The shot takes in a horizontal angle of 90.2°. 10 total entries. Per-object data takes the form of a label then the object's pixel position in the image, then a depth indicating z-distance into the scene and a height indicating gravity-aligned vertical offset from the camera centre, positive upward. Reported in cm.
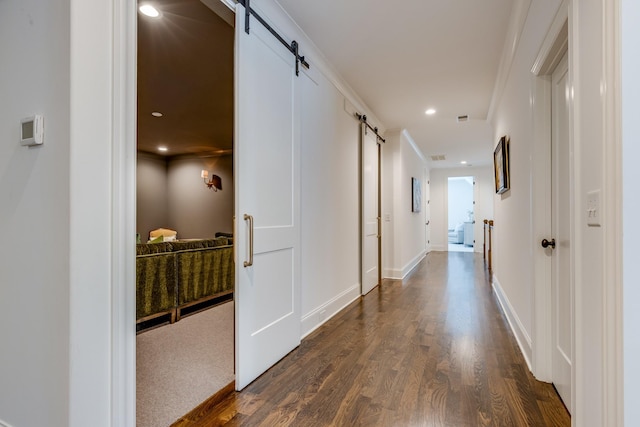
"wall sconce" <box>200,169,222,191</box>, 740 +78
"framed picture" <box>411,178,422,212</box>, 656 +43
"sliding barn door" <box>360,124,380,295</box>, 418 +6
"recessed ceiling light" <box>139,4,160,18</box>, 224 +147
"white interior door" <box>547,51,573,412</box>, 173 -11
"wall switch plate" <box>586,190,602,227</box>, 104 +2
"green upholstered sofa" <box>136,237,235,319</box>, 299 -62
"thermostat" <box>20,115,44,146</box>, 126 +34
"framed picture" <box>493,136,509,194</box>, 316 +52
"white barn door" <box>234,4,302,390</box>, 191 +9
